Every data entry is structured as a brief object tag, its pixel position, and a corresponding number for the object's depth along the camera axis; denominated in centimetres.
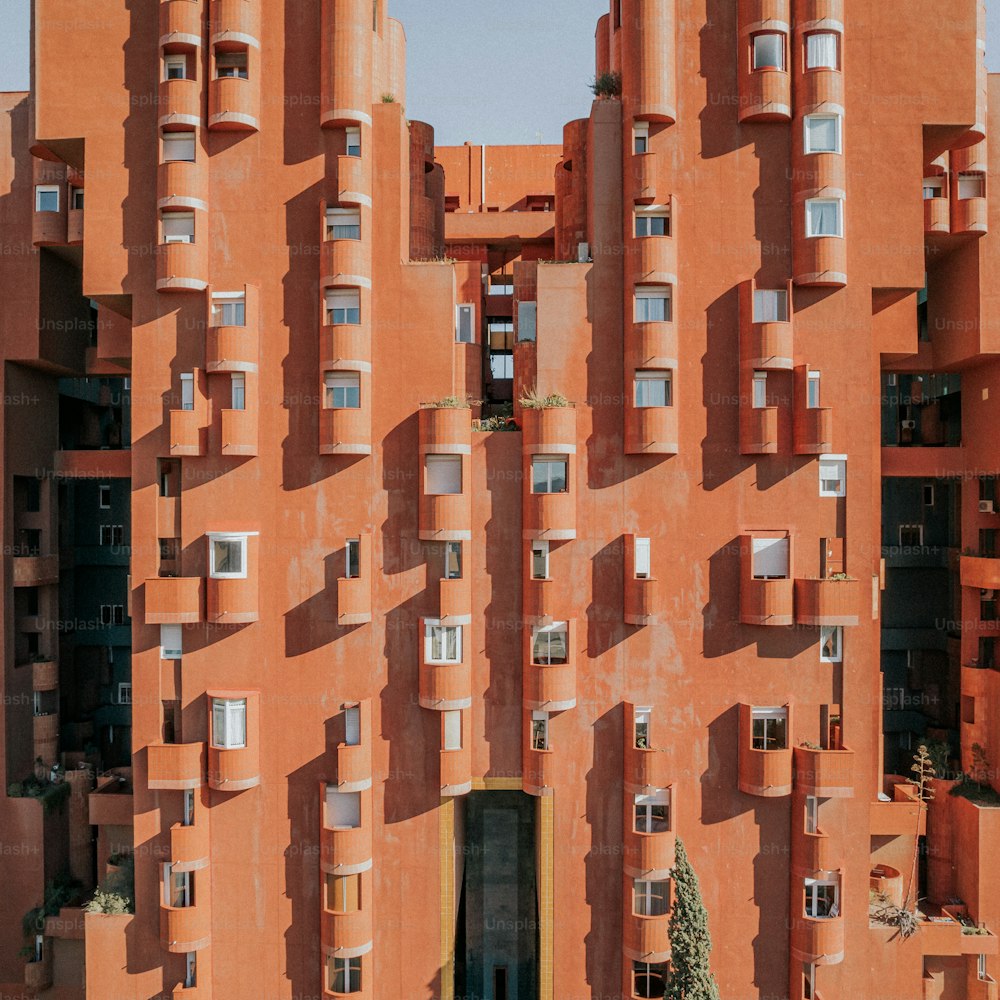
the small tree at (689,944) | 1856
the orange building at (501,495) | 2042
